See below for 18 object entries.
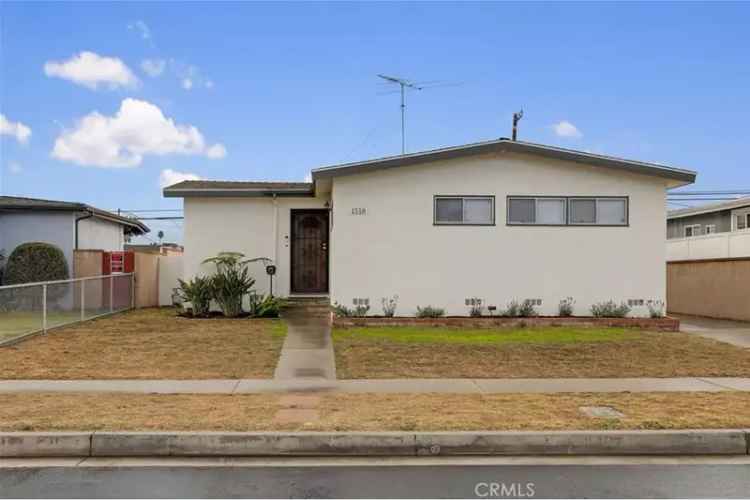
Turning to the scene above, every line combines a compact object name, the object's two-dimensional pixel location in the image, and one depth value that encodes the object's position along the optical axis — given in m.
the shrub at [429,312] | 14.94
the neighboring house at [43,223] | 19.44
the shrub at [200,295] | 16.67
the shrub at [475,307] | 15.07
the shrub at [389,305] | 15.01
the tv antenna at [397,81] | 18.36
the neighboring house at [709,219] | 24.95
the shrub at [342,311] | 14.87
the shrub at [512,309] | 15.09
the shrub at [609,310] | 15.14
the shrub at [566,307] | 15.18
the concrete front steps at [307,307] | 16.92
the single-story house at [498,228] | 15.09
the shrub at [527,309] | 15.07
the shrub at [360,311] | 14.96
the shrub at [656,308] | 15.30
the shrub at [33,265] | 18.56
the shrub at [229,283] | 16.67
